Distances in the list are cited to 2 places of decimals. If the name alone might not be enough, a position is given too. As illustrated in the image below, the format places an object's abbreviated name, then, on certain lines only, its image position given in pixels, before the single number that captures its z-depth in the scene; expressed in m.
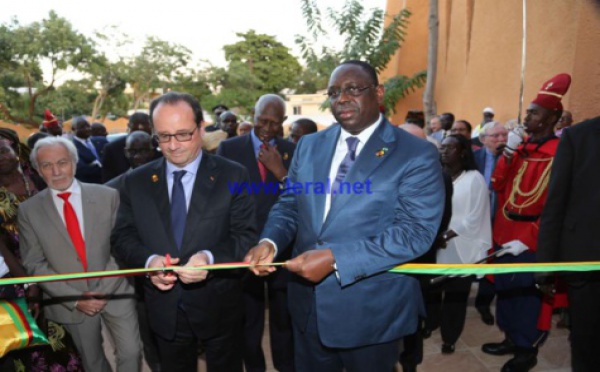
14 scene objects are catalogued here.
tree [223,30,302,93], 40.44
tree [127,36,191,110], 31.97
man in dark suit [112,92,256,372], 2.39
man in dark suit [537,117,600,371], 2.56
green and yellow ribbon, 2.15
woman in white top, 3.76
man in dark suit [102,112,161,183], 5.18
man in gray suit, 2.73
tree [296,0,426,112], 12.63
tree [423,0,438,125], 11.67
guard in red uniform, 3.52
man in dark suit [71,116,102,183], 6.92
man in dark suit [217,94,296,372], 3.63
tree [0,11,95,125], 21.92
